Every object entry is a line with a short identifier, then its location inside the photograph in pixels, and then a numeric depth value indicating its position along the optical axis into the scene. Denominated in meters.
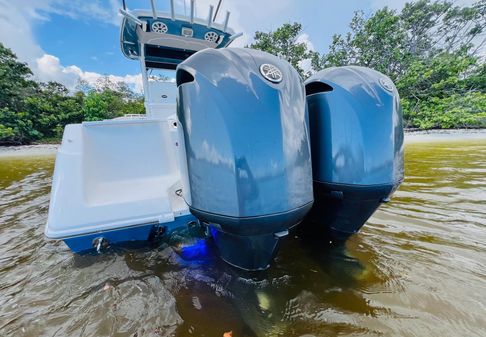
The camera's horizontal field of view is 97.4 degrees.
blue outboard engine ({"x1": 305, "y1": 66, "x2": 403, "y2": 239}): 0.94
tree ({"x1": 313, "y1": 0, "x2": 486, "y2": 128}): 12.11
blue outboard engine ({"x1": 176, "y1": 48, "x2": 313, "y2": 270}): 0.73
